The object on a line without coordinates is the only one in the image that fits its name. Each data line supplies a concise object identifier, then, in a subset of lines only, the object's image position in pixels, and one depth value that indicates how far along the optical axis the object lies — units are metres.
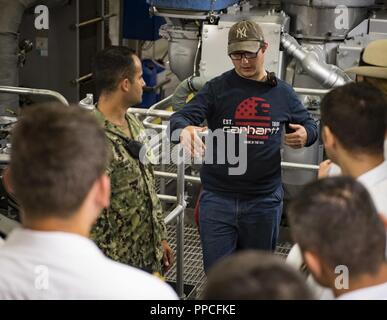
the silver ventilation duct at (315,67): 4.42
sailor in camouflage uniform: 2.82
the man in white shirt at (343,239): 1.62
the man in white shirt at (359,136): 2.20
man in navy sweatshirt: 3.28
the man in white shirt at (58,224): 1.57
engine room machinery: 4.48
